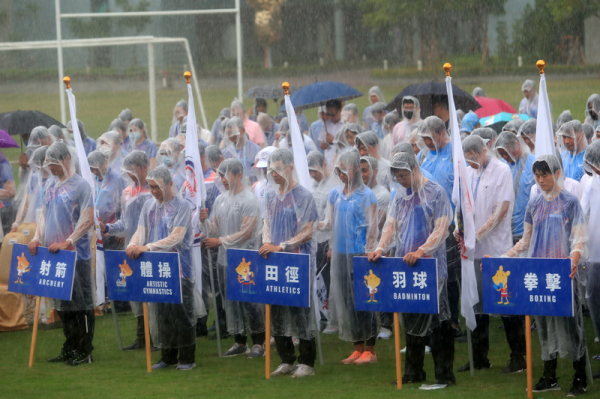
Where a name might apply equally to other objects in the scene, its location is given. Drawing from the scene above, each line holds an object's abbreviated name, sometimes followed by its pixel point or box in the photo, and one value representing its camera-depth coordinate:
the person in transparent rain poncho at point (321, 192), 16.89
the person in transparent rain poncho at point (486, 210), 14.40
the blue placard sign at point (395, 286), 12.85
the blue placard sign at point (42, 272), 15.32
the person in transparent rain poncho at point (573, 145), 16.45
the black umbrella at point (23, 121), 22.86
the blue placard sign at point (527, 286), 12.02
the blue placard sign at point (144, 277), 14.50
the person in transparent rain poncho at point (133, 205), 16.23
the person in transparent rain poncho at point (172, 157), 18.83
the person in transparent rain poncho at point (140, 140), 24.28
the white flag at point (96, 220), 15.87
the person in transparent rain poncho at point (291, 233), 14.40
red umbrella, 26.23
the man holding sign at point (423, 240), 13.17
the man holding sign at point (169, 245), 14.80
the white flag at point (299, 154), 15.31
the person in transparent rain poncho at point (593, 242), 13.12
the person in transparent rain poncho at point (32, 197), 18.28
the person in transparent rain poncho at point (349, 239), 14.90
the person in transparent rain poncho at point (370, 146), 16.95
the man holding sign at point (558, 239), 12.46
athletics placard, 13.90
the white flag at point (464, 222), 13.48
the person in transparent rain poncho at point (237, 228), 15.69
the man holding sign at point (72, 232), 15.57
